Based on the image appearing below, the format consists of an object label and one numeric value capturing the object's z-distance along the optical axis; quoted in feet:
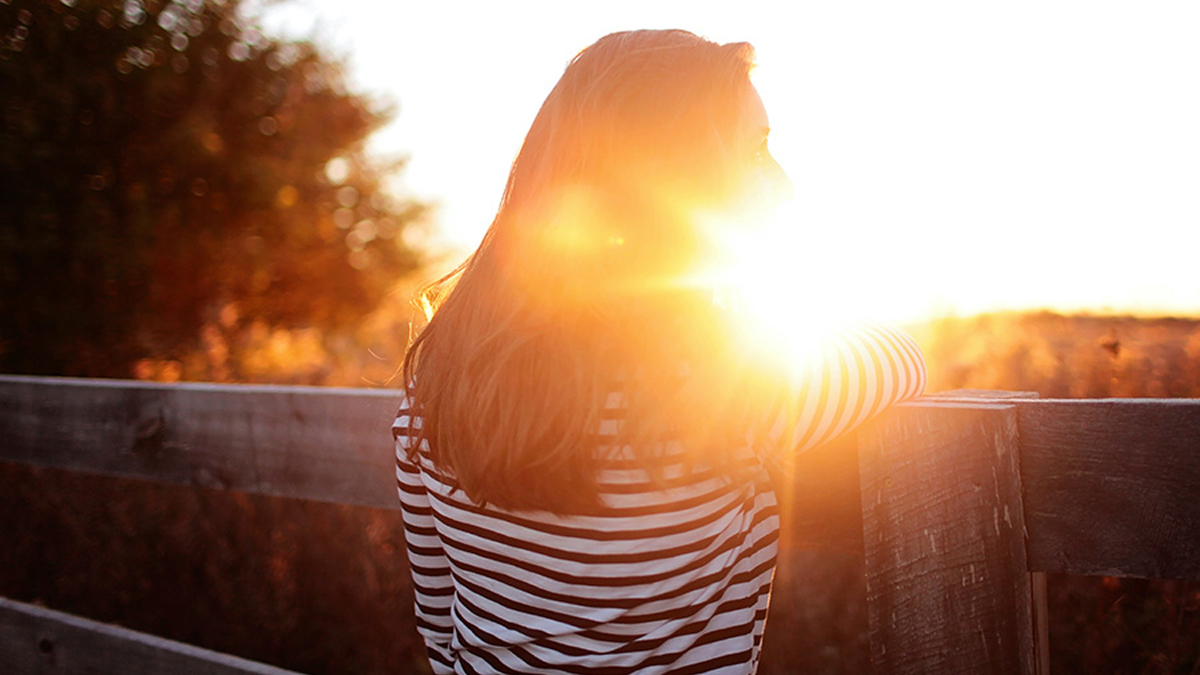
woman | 3.46
